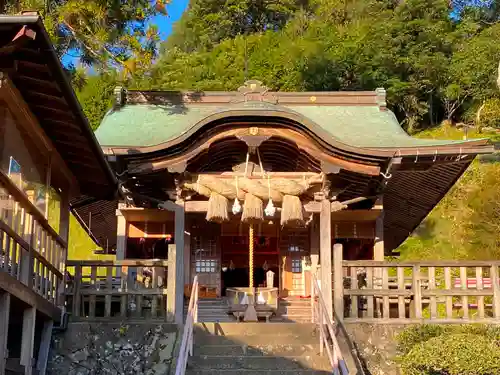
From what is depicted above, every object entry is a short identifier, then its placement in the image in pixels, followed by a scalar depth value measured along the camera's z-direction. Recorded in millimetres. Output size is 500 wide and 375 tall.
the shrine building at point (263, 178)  11898
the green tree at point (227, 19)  53844
